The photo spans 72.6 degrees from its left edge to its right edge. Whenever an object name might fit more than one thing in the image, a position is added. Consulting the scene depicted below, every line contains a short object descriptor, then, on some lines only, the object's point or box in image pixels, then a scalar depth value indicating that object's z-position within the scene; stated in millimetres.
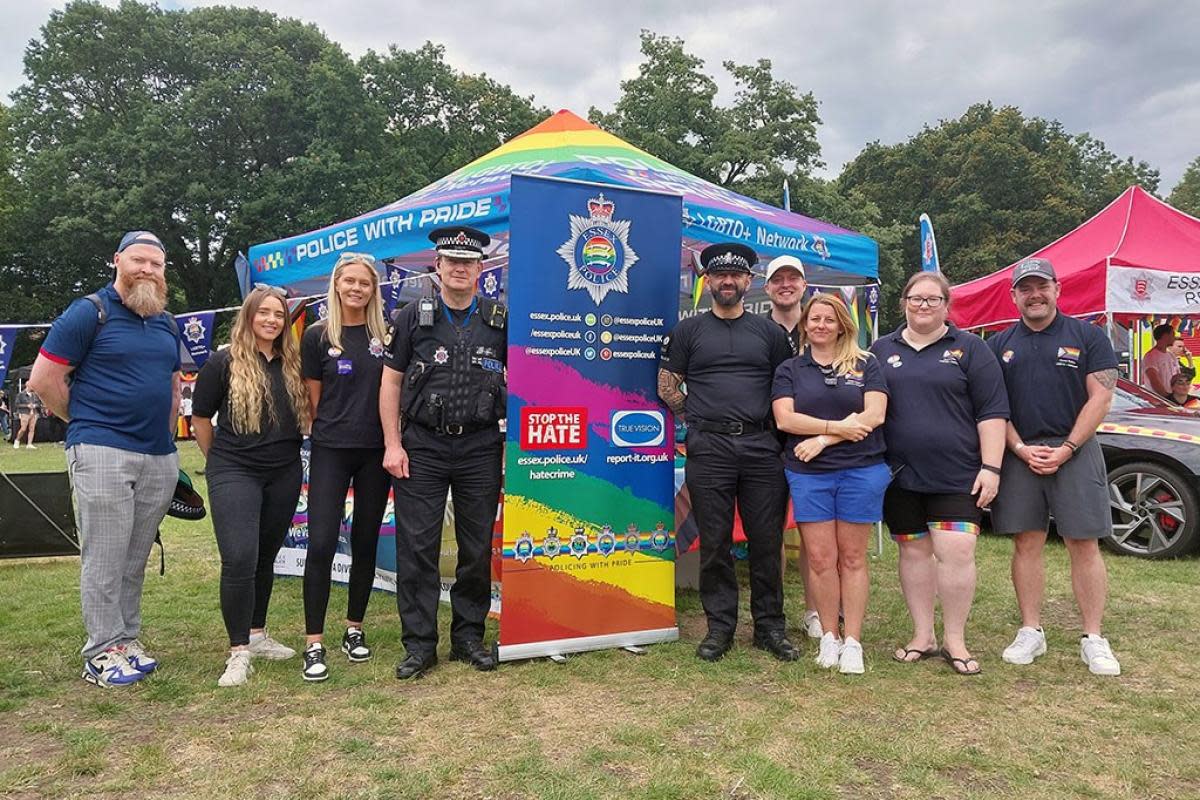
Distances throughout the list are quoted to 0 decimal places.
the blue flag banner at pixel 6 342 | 5898
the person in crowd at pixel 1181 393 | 8745
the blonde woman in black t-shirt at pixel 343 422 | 3678
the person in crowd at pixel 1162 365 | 8733
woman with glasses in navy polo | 3633
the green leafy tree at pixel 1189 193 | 44000
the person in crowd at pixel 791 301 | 4227
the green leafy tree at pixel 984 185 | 31078
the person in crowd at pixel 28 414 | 17891
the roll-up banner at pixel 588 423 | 3801
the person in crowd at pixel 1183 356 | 9422
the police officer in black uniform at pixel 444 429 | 3631
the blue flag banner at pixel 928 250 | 7488
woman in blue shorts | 3648
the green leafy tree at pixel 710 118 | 25797
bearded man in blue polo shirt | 3383
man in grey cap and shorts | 3684
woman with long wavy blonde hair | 3541
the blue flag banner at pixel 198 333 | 6043
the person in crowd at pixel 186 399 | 14977
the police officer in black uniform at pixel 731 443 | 3832
